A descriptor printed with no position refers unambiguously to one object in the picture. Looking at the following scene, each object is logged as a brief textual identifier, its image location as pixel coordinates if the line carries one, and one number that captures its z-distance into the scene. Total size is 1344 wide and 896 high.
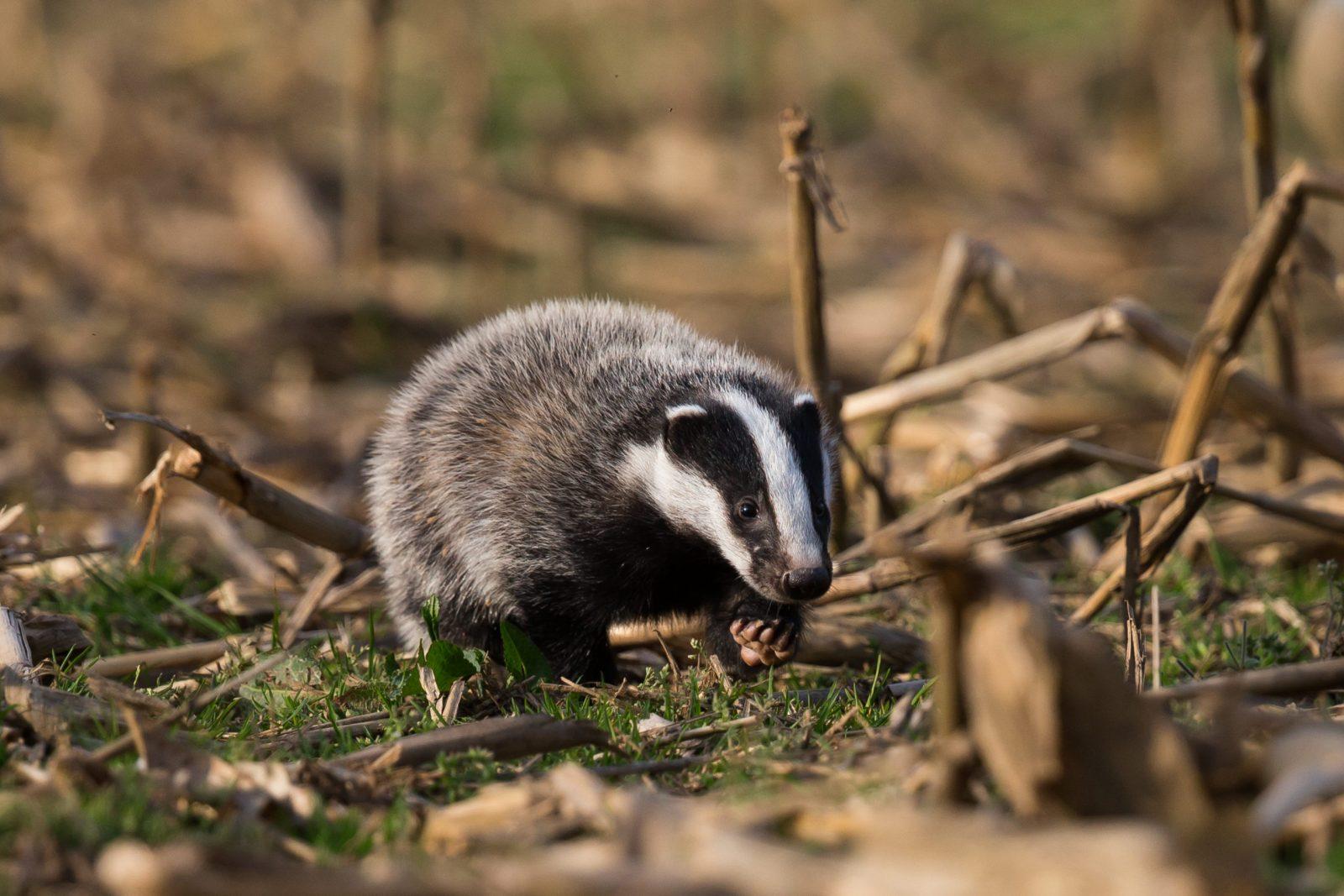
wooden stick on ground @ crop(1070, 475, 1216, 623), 9.64
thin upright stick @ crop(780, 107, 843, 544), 10.50
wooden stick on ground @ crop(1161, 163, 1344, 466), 11.41
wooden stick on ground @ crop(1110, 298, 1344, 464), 11.80
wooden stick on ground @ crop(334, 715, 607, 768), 7.25
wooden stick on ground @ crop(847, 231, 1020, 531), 12.88
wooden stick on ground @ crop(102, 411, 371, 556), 9.83
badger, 9.30
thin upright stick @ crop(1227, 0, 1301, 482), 12.02
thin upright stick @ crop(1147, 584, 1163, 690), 8.02
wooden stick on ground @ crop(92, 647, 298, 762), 6.75
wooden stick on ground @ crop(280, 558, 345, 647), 10.80
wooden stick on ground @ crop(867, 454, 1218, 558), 9.51
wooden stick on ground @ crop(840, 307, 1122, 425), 11.70
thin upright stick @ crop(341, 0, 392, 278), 20.20
